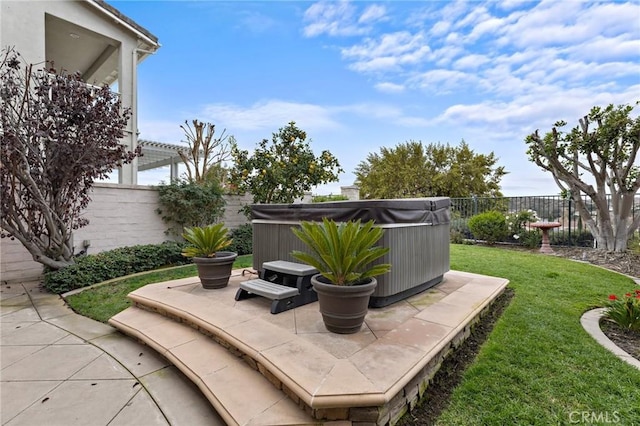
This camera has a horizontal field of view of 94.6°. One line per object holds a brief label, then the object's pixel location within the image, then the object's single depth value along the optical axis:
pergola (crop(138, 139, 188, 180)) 11.16
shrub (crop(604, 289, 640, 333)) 3.01
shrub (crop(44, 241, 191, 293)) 4.78
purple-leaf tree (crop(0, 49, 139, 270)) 4.51
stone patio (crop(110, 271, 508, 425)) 1.73
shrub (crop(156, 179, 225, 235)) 7.04
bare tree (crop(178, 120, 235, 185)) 10.09
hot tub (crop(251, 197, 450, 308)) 3.12
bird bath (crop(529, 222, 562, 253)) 8.17
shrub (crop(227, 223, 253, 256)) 7.86
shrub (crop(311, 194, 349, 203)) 12.48
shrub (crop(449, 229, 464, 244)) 10.09
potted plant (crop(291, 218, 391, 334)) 2.40
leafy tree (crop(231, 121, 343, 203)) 8.03
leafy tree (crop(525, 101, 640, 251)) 6.84
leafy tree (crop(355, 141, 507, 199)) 19.80
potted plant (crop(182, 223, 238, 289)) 3.88
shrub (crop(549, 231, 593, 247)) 8.44
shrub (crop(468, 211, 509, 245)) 9.31
